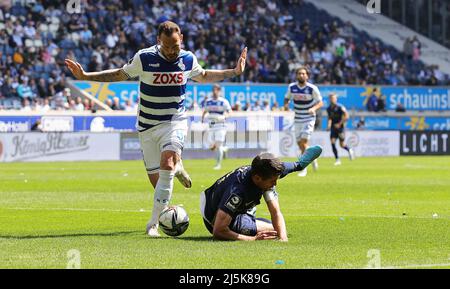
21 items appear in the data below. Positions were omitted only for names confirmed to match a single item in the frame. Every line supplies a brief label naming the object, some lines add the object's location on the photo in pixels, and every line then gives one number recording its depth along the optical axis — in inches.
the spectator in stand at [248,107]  1931.6
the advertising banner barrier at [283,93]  1894.7
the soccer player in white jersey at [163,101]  530.0
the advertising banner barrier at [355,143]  1833.2
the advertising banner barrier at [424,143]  1967.3
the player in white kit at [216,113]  1461.6
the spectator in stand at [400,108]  2221.9
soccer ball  506.0
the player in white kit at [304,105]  1192.2
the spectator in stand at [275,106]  1936.5
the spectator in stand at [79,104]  1722.4
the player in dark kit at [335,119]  1549.0
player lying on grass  469.4
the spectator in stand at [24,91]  1720.0
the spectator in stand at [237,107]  1898.5
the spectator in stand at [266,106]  1948.8
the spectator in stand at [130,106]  1797.5
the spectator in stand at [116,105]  1780.3
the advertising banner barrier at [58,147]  1551.4
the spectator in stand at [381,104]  2181.3
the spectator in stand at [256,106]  1941.4
